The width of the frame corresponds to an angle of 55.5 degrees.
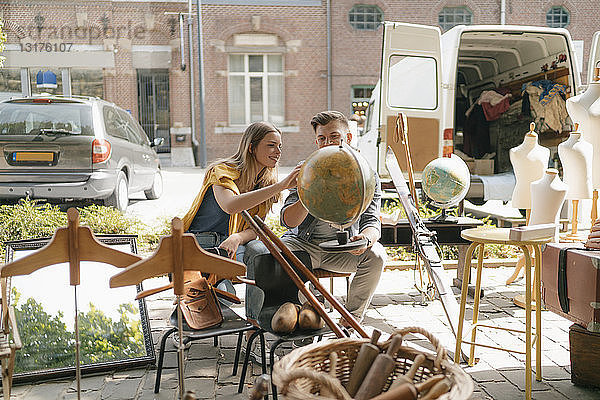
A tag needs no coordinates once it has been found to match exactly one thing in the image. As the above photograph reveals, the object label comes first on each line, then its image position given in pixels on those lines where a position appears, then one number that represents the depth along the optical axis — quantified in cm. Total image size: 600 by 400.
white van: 575
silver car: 573
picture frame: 272
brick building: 692
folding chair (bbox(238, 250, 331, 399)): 257
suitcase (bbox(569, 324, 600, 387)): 253
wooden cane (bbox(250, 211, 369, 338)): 220
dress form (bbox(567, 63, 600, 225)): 373
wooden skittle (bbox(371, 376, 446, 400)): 134
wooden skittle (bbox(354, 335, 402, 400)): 153
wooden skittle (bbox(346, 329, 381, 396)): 160
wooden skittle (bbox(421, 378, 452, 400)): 143
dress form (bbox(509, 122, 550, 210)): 386
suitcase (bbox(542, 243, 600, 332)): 248
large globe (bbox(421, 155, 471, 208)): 338
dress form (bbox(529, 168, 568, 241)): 324
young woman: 284
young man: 309
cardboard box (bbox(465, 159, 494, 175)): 773
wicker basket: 146
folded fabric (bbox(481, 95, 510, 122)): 773
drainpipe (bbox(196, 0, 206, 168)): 822
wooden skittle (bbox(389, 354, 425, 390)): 146
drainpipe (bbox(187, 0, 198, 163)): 796
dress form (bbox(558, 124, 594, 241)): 356
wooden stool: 244
